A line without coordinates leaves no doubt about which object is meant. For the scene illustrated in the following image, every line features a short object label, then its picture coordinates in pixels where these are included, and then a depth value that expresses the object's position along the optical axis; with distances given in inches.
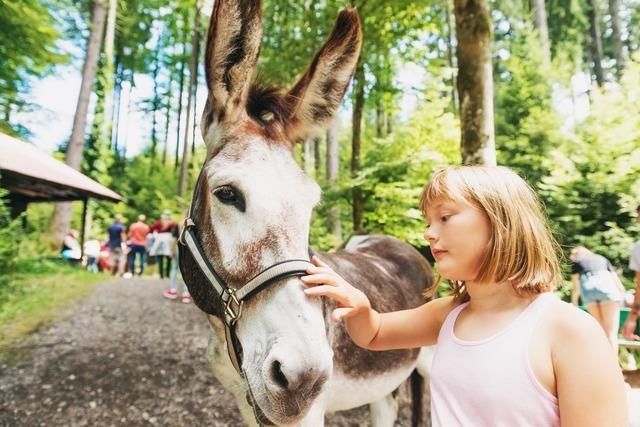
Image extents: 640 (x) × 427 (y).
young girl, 33.8
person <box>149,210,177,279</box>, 412.5
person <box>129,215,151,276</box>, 489.7
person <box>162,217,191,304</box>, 327.6
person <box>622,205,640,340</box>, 144.4
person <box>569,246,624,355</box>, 190.2
